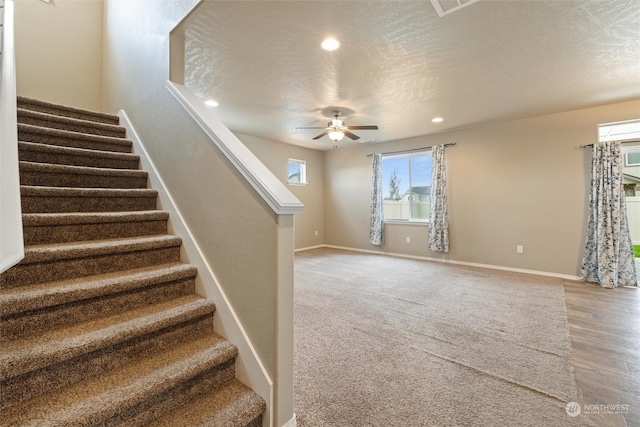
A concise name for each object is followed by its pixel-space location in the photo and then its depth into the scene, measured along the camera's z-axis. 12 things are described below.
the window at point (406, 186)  5.84
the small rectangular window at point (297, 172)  6.65
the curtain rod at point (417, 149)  5.28
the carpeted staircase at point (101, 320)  1.05
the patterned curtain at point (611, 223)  3.77
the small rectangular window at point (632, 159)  4.00
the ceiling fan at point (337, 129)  3.92
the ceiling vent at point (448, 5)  1.95
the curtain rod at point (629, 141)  3.73
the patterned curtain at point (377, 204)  6.24
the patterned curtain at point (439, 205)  5.29
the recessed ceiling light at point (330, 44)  2.43
